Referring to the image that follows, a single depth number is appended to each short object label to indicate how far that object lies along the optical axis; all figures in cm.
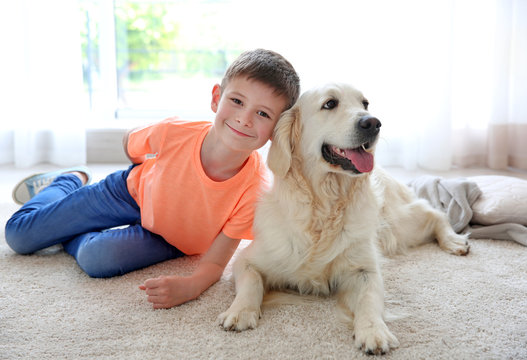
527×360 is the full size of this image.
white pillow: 212
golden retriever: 145
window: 386
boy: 155
